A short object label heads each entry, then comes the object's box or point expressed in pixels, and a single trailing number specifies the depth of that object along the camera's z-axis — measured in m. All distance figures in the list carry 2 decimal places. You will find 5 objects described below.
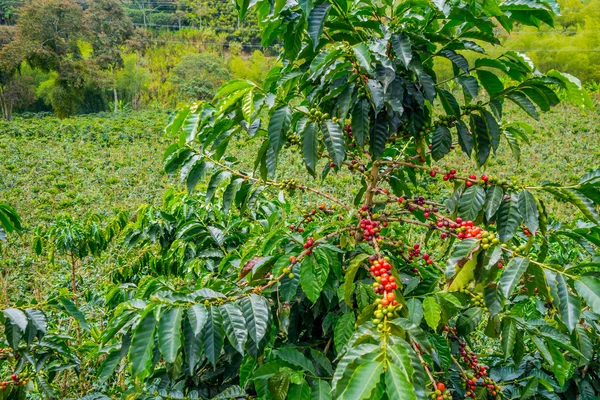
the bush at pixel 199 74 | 19.33
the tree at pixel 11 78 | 13.30
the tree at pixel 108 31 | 16.66
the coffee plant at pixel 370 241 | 0.76
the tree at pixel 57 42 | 13.60
